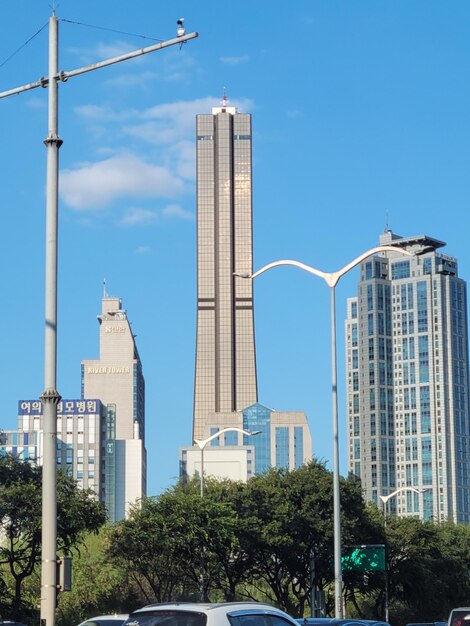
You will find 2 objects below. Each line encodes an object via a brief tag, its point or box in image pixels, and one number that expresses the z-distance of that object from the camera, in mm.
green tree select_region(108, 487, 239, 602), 57219
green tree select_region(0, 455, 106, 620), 52938
